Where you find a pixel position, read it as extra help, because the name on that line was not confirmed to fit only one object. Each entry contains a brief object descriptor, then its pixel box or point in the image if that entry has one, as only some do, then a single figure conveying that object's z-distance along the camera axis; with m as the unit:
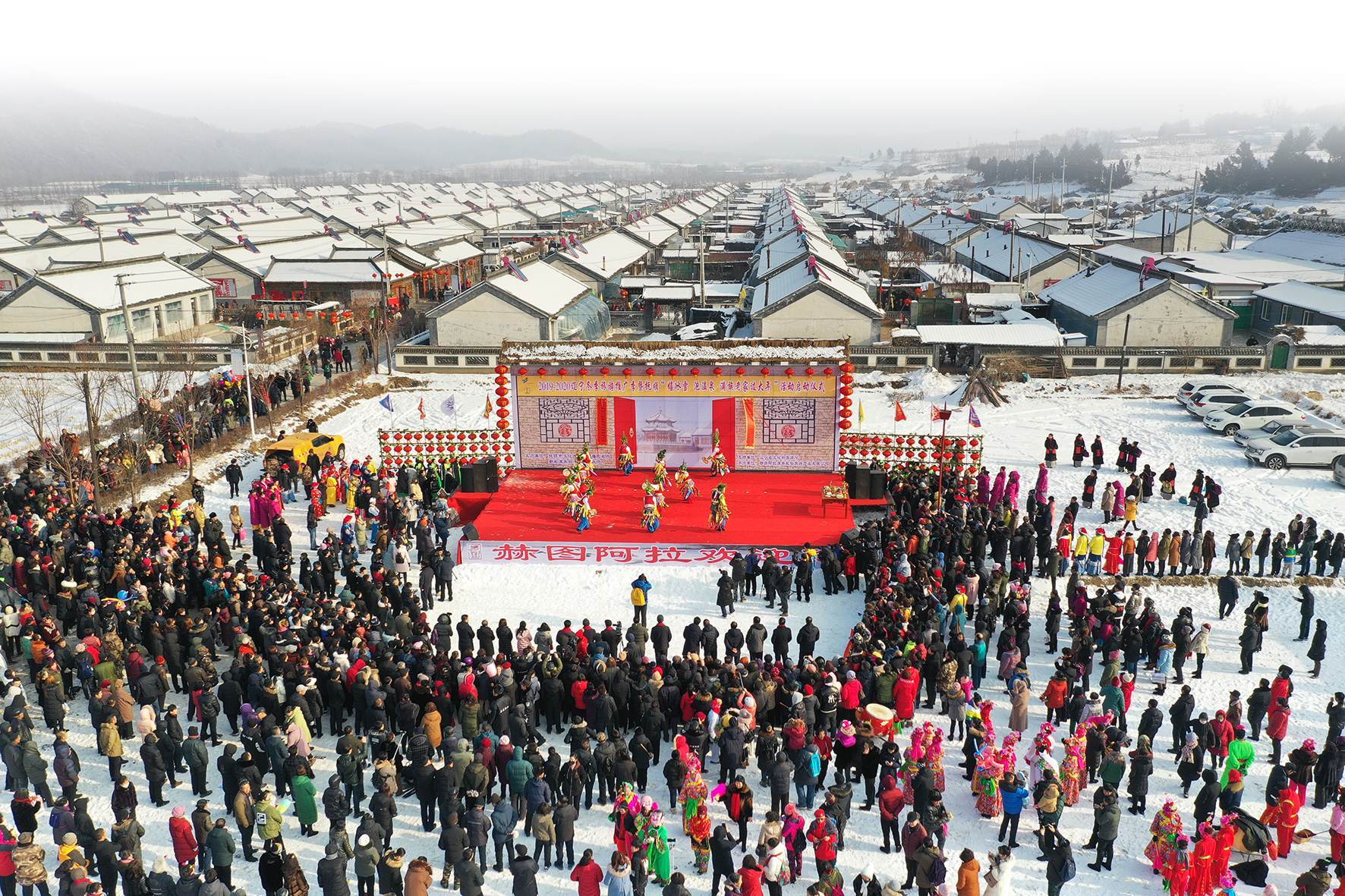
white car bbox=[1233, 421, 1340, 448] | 25.05
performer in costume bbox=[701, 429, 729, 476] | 23.64
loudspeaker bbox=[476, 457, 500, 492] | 23.67
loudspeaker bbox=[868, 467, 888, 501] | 22.71
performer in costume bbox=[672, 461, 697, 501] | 22.38
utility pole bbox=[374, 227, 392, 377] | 39.00
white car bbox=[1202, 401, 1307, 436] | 26.69
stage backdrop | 23.62
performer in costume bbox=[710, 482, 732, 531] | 20.45
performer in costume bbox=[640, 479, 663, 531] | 20.55
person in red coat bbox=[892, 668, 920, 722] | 13.05
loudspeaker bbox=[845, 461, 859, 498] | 22.66
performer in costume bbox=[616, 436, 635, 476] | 24.09
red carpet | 20.58
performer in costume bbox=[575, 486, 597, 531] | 20.78
